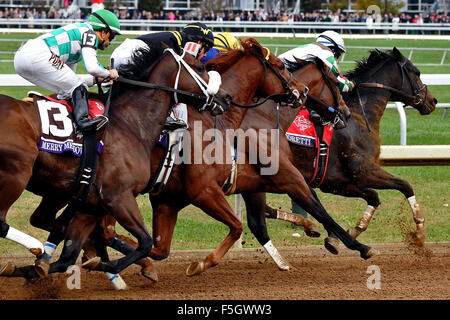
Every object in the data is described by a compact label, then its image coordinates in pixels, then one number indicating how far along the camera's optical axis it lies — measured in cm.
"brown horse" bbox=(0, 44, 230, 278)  938
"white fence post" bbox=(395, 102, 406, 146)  1587
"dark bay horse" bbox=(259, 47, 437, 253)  1383
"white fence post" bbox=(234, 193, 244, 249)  1401
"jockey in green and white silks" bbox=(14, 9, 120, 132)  1038
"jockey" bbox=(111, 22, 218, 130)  1231
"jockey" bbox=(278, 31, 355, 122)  1358
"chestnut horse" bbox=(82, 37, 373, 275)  1113
